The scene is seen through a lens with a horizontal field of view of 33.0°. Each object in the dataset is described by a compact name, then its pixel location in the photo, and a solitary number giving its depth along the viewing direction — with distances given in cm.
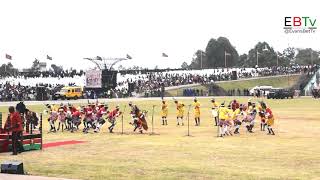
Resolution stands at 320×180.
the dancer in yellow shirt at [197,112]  3547
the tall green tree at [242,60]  17725
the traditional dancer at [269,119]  2896
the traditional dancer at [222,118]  2831
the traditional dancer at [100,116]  3150
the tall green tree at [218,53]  17078
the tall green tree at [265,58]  15982
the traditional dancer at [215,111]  3337
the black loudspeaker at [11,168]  1487
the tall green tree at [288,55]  18496
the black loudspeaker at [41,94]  7156
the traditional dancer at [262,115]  2984
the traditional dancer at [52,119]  3272
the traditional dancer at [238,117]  2995
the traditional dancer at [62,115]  3266
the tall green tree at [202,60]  17711
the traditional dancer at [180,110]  3612
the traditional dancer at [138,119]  3038
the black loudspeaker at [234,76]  10175
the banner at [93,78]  7762
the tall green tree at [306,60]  18995
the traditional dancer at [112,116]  3094
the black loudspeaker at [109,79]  7781
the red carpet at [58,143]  2458
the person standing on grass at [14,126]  2075
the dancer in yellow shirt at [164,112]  3669
